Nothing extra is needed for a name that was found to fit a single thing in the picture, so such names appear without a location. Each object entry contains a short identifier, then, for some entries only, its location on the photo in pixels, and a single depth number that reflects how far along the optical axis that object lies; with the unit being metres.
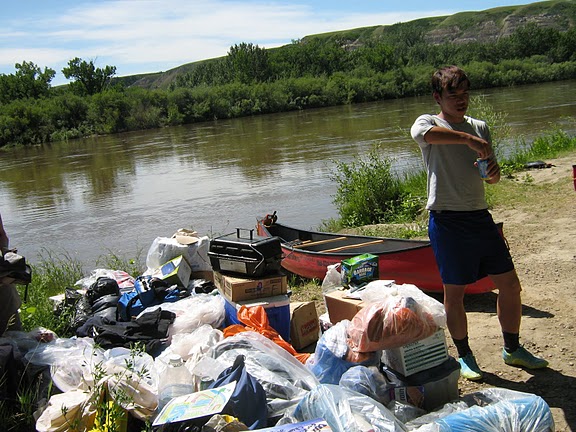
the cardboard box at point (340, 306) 4.35
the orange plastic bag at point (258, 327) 4.43
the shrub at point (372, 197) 10.28
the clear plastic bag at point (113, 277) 6.10
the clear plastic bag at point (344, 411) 3.08
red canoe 6.01
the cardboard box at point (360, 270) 4.74
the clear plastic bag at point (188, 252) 6.48
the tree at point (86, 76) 86.06
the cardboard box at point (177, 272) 6.09
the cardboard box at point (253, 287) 5.14
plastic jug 3.55
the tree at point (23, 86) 80.56
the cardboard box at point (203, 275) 6.44
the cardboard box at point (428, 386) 3.56
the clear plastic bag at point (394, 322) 3.63
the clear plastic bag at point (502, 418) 3.07
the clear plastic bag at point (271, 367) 3.56
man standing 3.79
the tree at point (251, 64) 91.19
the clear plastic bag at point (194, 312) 4.91
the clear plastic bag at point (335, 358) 3.79
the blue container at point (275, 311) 5.00
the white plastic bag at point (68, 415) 3.33
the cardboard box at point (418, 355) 3.63
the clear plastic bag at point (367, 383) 3.51
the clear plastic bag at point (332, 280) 5.06
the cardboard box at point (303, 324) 5.07
